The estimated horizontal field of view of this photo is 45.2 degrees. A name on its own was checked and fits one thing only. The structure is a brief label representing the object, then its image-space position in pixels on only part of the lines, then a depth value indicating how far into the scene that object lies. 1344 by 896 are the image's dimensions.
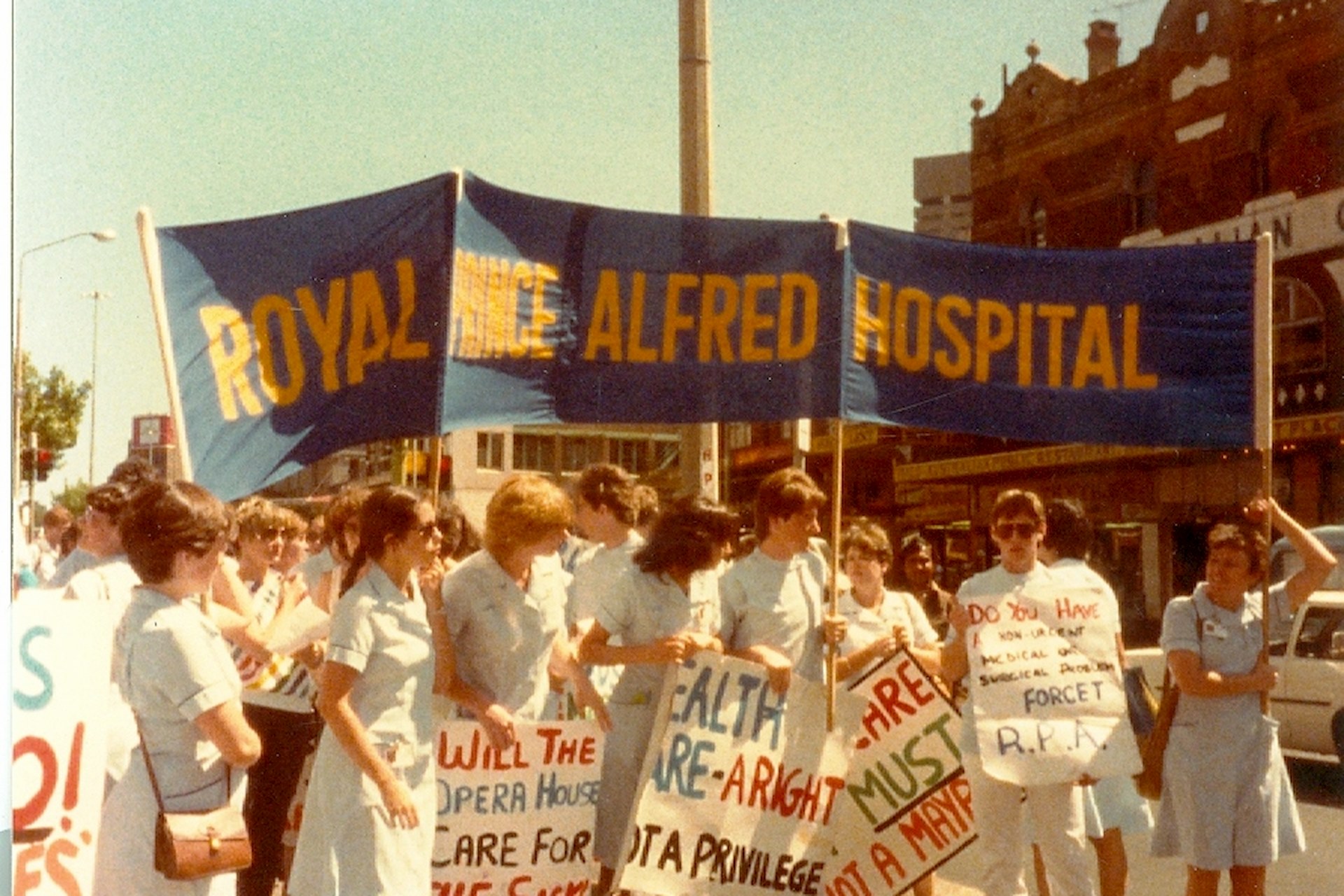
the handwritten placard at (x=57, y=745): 4.23
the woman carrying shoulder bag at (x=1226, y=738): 6.32
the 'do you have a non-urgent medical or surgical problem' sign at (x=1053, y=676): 6.30
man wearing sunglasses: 6.09
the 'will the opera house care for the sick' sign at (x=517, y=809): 5.90
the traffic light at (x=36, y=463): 11.51
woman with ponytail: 4.75
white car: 11.72
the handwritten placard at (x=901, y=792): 6.55
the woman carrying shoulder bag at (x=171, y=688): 4.18
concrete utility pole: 7.95
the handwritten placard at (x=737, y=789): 6.23
